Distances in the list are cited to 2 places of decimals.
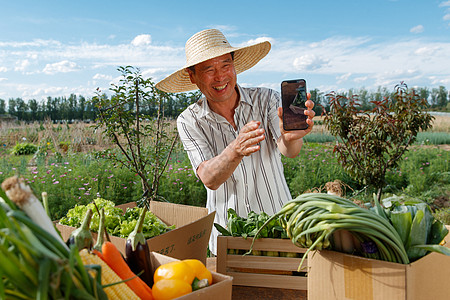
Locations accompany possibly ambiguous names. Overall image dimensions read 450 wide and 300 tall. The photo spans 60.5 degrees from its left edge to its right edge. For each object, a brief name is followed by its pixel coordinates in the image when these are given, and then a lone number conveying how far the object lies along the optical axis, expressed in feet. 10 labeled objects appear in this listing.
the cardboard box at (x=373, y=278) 3.45
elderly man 7.88
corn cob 3.04
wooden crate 5.29
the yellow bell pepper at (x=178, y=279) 3.42
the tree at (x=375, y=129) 18.58
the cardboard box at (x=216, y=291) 3.23
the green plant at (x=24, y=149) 38.30
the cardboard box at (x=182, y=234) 5.26
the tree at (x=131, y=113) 15.78
